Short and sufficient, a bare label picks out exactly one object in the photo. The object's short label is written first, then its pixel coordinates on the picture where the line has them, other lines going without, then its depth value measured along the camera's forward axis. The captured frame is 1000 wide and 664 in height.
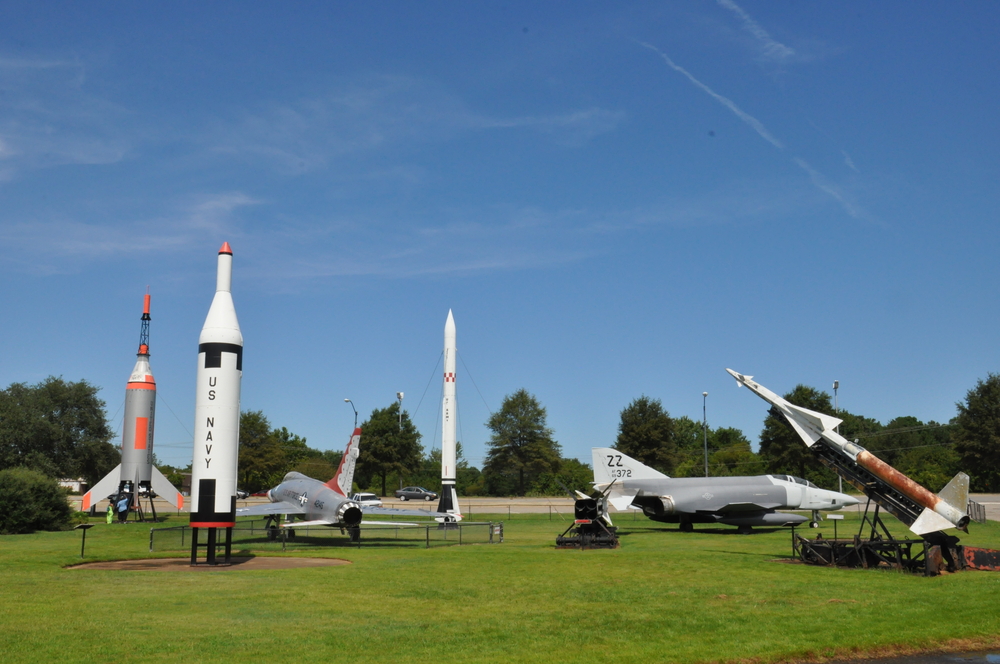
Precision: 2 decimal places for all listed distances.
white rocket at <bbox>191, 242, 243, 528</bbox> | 22.41
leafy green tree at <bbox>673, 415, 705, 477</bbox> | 77.62
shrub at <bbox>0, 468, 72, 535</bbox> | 33.97
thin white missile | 41.75
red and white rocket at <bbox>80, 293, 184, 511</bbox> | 41.81
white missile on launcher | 20.06
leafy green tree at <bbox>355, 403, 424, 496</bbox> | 72.94
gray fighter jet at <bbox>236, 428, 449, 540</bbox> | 31.03
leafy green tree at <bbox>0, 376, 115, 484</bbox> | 57.50
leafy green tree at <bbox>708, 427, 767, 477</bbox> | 77.75
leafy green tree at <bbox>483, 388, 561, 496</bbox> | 76.81
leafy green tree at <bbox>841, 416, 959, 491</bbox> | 62.72
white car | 50.28
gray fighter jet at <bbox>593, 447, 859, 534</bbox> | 36.78
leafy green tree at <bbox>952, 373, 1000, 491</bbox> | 63.84
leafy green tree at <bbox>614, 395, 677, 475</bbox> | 70.19
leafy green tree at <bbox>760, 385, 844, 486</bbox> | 64.12
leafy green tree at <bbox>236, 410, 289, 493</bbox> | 75.69
